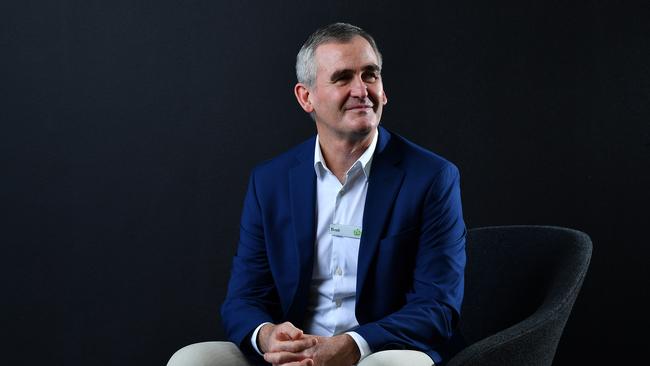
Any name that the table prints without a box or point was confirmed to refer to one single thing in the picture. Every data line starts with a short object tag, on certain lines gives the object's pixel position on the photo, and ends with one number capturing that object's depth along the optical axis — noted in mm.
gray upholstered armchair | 2090
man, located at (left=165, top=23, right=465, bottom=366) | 2389
